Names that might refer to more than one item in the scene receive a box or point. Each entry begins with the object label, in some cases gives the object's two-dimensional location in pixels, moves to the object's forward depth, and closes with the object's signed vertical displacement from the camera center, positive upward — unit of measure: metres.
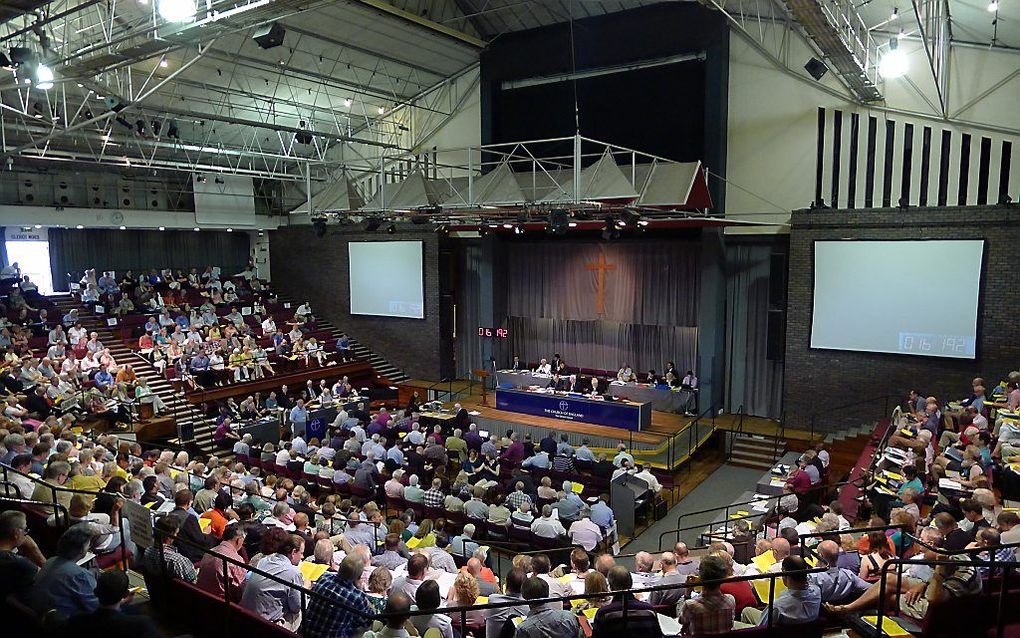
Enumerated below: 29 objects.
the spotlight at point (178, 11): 8.47 +3.32
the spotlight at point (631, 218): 13.48 +1.02
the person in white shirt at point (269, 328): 20.59 -2.00
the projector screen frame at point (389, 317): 21.70 -0.71
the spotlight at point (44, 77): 9.66 +2.83
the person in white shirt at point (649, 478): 11.48 -3.79
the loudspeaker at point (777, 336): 16.09 -1.77
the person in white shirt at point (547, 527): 9.11 -3.68
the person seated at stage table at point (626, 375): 18.44 -3.14
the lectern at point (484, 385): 18.36 -3.33
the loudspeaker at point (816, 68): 13.23 +4.03
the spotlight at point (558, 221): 12.24 +0.84
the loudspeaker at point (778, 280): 15.97 -0.38
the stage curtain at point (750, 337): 17.16 -1.94
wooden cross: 19.39 -0.48
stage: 14.35 -3.98
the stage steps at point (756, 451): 14.88 -4.35
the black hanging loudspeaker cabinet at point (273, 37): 10.40 +3.68
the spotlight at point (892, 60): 10.80 +3.44
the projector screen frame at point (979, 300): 13.24 -0.69
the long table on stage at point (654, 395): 17.22 -3.49
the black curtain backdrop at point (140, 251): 21.59 +0.51
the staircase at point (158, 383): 15.54 -3.02
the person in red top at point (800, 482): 10.23 -3.46
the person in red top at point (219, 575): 4.94 -2.39
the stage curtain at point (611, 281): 18.22 -0.49
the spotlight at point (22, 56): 9.16 +2.96
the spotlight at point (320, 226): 16.81 +1.01
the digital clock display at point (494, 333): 20.59 -2.15
